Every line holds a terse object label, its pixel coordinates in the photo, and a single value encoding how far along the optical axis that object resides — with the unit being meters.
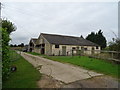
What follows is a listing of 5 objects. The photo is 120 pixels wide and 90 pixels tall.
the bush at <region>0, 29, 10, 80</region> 3.56
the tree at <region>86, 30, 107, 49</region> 30.60
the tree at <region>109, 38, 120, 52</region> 6.95
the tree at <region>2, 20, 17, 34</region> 12.14
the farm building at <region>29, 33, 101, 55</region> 17.59
